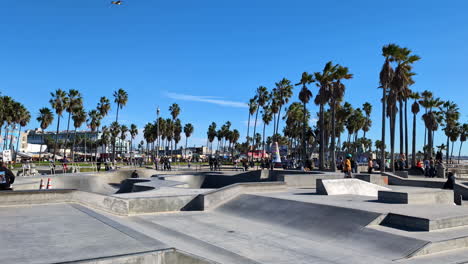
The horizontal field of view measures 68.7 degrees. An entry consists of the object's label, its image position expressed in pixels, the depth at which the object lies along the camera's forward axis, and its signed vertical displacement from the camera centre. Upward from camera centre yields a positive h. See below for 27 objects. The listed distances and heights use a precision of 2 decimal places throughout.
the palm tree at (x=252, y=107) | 79.97 +11.30
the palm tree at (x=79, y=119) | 69.43 +6.10
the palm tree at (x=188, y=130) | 113.31 +7.52
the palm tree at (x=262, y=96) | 71.07 +12.47
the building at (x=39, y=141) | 133.88 +2.68
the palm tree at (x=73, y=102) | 58.75 +7.97
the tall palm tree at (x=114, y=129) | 88.81 +5.49
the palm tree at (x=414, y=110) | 42.83 +7.43
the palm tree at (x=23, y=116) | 59.94 +5.42
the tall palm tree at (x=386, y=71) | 33.09 +8.83
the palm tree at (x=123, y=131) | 111.23 +6.31
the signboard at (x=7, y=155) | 25.27 -0.72
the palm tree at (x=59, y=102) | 57.34 +7.60
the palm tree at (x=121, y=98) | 69.25 +10.54
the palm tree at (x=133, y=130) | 112.06 +6.75
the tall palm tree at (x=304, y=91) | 43.31 +8.57
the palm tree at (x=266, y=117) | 78.50 +9.02
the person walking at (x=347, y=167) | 16.39 -0.38
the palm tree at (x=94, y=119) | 76.12 +6.72
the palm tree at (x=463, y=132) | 84.62 +7.90
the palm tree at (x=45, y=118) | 71.56 +6.13
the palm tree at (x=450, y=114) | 62.34 +8.98
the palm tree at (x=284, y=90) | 61.62 +12.03
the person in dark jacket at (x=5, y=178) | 11.79 -1.13
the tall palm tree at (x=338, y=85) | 37.59 +8.23
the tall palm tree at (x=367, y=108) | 76.44 +11.57
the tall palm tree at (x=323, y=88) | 37.78 +7.97
